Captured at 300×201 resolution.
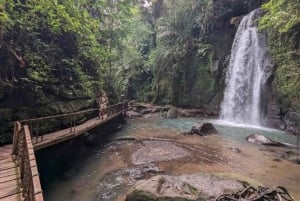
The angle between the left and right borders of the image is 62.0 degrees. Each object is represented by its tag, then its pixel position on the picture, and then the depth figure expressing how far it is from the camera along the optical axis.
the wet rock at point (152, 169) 8.55
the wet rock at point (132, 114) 23.95
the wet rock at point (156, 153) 9.93
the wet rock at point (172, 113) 22.87
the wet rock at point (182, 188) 5.51
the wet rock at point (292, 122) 15.88
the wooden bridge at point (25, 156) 3.56
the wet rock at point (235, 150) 11.39
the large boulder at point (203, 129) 15.07
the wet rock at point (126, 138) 13.39
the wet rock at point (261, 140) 12.79
